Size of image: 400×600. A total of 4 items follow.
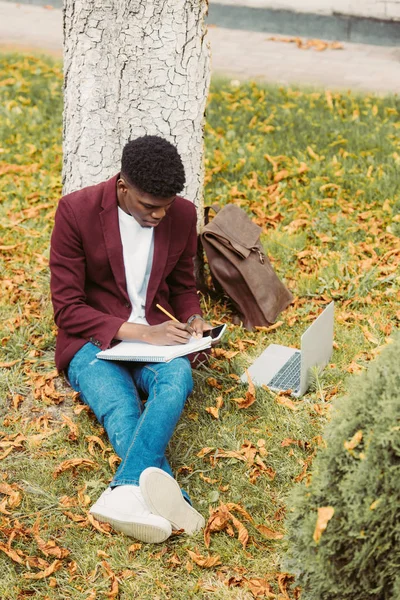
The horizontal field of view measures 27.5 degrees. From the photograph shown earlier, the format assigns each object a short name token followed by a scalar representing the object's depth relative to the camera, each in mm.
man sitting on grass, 3096
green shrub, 2234
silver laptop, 3617
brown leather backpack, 4359
